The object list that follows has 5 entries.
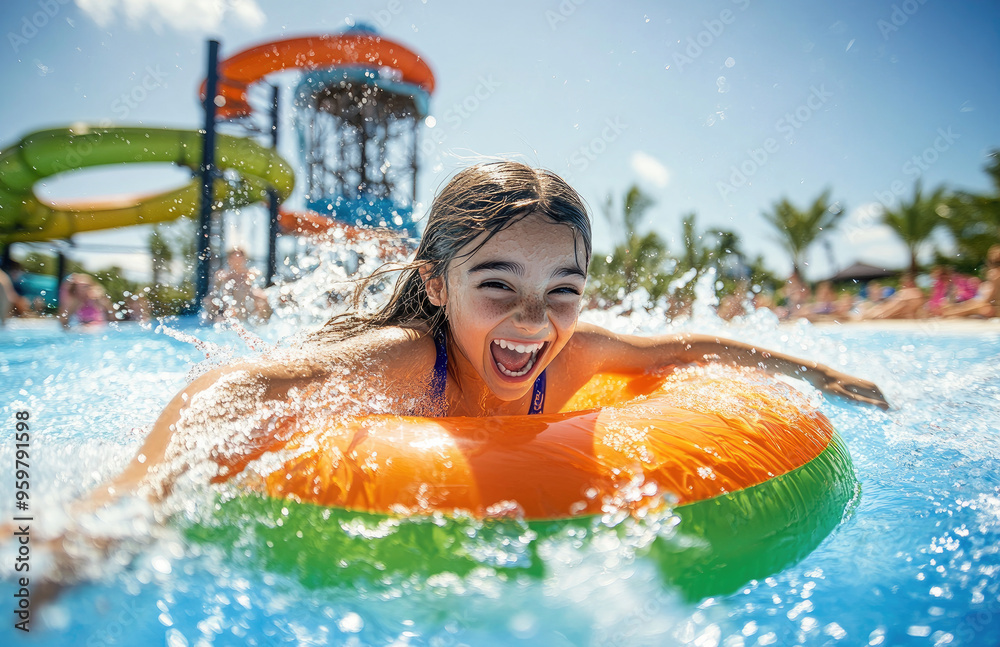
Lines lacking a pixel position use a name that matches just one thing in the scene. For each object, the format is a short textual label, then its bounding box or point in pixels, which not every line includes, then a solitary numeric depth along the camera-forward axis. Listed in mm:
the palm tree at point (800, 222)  23495
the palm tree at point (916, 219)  21172
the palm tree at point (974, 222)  17128
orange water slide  8820
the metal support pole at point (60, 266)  11055
